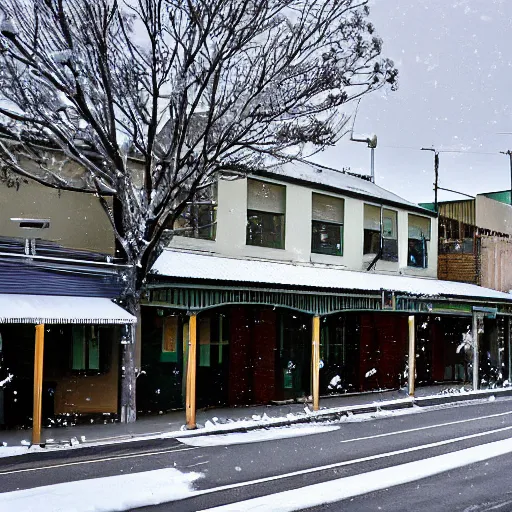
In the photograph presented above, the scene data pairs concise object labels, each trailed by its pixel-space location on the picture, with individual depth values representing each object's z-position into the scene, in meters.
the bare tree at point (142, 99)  12.53
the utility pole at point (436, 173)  27.10
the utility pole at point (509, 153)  34.00
